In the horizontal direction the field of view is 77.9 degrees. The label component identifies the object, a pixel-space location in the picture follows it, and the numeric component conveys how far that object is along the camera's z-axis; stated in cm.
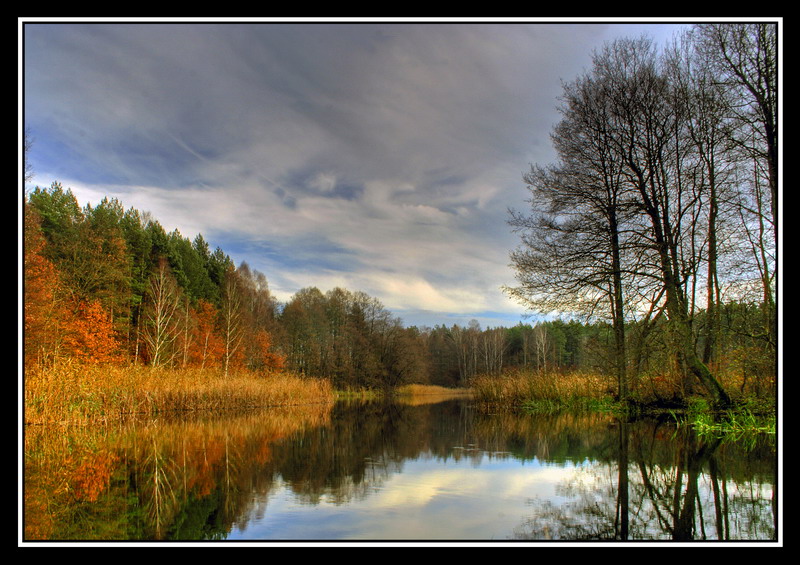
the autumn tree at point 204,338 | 4162
